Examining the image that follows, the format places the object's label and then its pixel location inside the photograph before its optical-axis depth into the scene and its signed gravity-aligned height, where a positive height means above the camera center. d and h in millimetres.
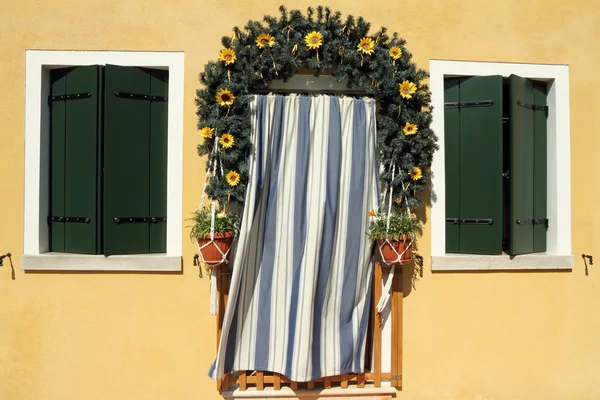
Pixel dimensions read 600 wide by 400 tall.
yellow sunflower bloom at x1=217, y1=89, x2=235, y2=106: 3439 +795
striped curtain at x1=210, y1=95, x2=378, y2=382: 3621 -259
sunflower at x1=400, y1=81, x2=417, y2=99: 3566 +891
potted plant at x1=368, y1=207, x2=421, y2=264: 3537 -202
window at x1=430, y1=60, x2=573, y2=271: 3863 +248
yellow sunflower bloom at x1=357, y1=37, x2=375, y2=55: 3546 +1203
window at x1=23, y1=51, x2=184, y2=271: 3717 +380
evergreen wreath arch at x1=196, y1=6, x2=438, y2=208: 3484 +942
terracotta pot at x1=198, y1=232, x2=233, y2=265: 3428 -296
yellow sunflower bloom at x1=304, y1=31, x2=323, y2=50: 3518 +1236
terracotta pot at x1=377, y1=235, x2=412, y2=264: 3539 -315
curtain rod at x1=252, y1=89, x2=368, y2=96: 3796 +927
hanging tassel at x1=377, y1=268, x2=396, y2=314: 3686 -676
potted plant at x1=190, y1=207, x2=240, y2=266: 3430 -202
